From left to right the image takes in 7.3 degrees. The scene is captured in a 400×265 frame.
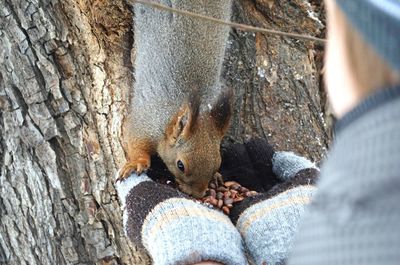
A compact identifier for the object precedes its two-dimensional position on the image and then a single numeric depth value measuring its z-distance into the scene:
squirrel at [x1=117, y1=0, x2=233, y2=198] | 2.58
